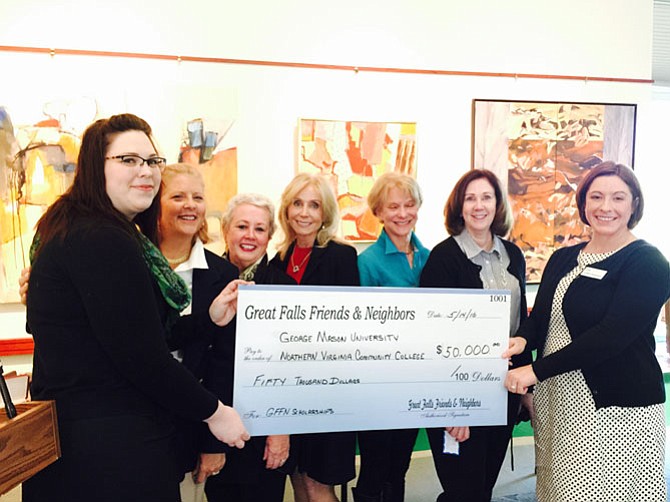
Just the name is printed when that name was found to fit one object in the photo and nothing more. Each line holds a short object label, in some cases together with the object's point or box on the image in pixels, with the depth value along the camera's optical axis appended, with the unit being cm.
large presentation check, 205
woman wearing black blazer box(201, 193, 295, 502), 212
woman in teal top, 266
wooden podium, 131
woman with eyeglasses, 139
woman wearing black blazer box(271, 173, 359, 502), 230
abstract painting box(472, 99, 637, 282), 400
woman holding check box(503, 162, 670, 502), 211
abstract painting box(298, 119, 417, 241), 366
